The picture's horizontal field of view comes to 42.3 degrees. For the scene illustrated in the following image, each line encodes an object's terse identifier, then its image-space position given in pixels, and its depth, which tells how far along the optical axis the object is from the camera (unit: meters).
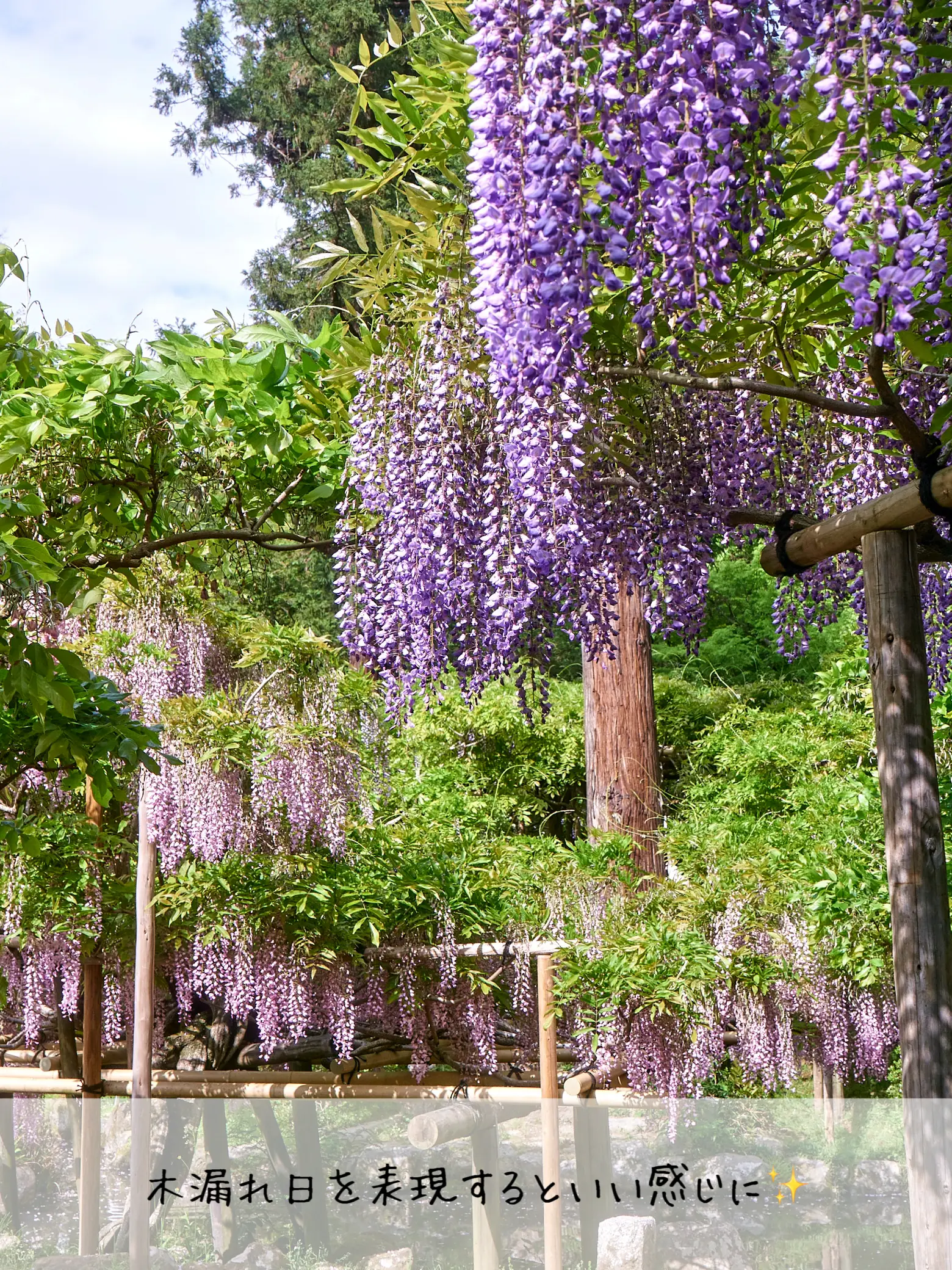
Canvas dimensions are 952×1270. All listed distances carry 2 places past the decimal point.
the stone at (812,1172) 8.82
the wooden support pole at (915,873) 2.24
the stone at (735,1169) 8.72
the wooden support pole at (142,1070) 4.23
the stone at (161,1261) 5.20
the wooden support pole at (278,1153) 7.26
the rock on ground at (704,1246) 7.33
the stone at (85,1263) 4.70
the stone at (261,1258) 7.07
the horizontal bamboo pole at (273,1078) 4.87
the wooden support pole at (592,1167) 5.71
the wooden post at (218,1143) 6.81
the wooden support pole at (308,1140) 7.25
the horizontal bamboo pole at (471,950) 4.57
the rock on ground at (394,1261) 7.87
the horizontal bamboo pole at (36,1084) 5.23
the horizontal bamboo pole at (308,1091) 4.59
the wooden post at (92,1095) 4.95
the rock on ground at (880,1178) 8.66
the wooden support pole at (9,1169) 8.24
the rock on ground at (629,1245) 4.88
